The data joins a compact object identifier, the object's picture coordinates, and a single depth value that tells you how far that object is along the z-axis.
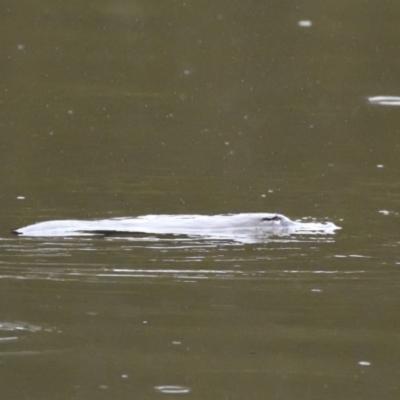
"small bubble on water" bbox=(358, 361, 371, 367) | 11.29
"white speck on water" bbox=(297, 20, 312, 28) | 47.78
